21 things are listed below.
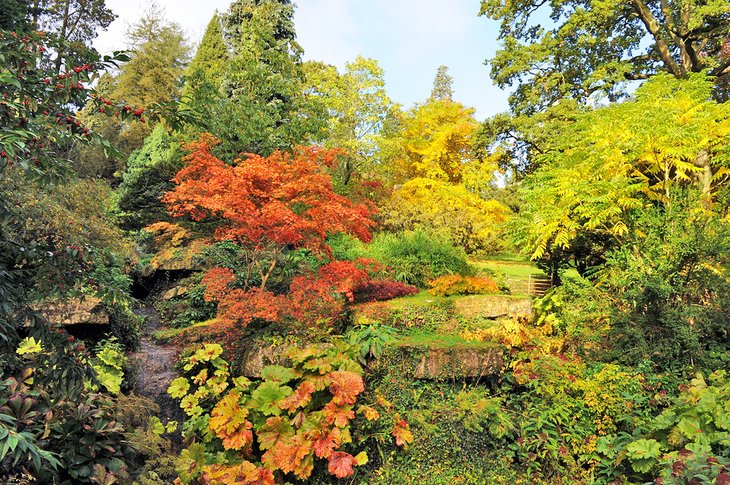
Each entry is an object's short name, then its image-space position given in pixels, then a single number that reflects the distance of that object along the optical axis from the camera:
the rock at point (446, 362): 5.53
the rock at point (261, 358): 5.68
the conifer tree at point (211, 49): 16.36
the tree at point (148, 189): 11.73
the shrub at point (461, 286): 7.08
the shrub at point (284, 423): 4.46
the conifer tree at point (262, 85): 9.95
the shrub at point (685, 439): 3.59
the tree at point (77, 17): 16.91
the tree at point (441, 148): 15.53
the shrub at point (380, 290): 7.11
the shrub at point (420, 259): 8.37
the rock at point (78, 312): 5.87
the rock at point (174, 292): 8.66
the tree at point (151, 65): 20.72
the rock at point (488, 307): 6.63
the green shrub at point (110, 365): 5.15
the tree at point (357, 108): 15.87
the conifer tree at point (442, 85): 39.50
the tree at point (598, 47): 10.83
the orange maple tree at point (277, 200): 6.24
